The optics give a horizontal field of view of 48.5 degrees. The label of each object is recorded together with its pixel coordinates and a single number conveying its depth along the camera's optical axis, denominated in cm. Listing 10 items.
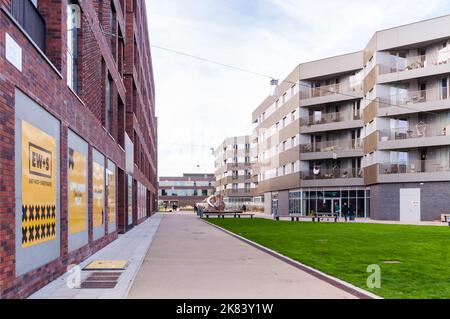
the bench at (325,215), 4548
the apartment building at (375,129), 4041
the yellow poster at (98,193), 1574
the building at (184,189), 13638
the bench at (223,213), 5234
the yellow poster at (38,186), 827
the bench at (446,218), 3770
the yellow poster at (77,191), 1199
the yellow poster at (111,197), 1940
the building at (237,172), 10269
